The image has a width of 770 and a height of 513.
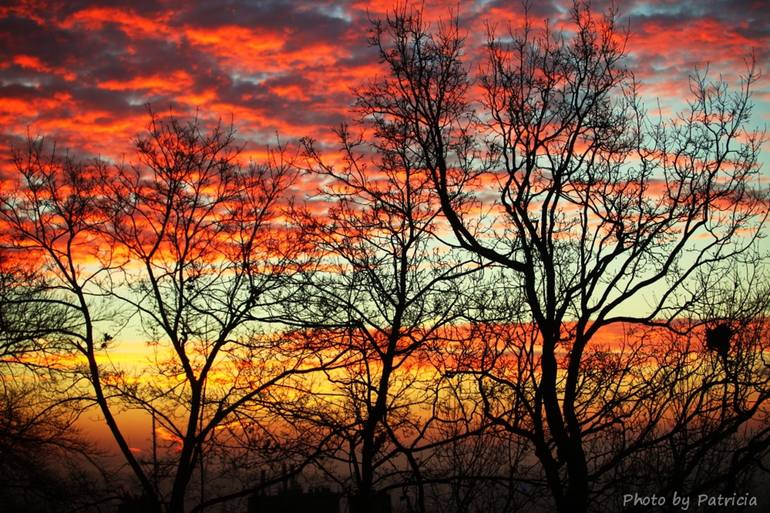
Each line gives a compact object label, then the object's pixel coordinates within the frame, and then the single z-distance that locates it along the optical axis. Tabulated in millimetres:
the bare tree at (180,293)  20812
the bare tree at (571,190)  14766
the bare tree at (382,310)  16594
